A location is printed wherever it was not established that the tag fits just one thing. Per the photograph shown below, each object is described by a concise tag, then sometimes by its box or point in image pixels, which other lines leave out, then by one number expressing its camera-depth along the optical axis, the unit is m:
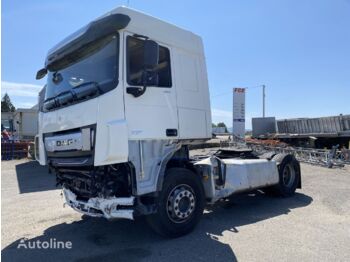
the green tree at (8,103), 79.95
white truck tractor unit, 4.59
